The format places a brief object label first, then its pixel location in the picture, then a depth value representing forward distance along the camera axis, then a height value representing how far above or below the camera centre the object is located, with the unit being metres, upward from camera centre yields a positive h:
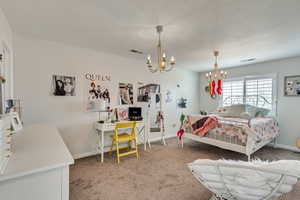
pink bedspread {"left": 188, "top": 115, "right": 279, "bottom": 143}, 2.67 -0.65
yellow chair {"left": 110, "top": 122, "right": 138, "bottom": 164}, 2.91 -0.84
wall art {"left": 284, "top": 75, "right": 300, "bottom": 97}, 3.51 +0.28
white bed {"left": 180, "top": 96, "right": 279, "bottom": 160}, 2.62 -0.88
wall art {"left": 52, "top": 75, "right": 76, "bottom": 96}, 2.81 +0.22
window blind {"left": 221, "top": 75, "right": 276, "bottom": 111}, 3.97 +0.17
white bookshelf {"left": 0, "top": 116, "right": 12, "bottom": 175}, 0.80 -0.31
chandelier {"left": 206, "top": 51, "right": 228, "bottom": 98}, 3.32 +0.35
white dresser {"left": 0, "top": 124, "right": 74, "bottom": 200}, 0.80 -0.47
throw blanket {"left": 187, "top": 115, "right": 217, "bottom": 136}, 3.18 -0.63
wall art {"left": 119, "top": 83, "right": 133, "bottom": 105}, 3.65 +0.09
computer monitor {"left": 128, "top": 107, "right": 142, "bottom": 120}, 3.67 -0.42
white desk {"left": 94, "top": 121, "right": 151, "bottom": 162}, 2.94 -0.80
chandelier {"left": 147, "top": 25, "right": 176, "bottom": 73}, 2.08 +0.52
